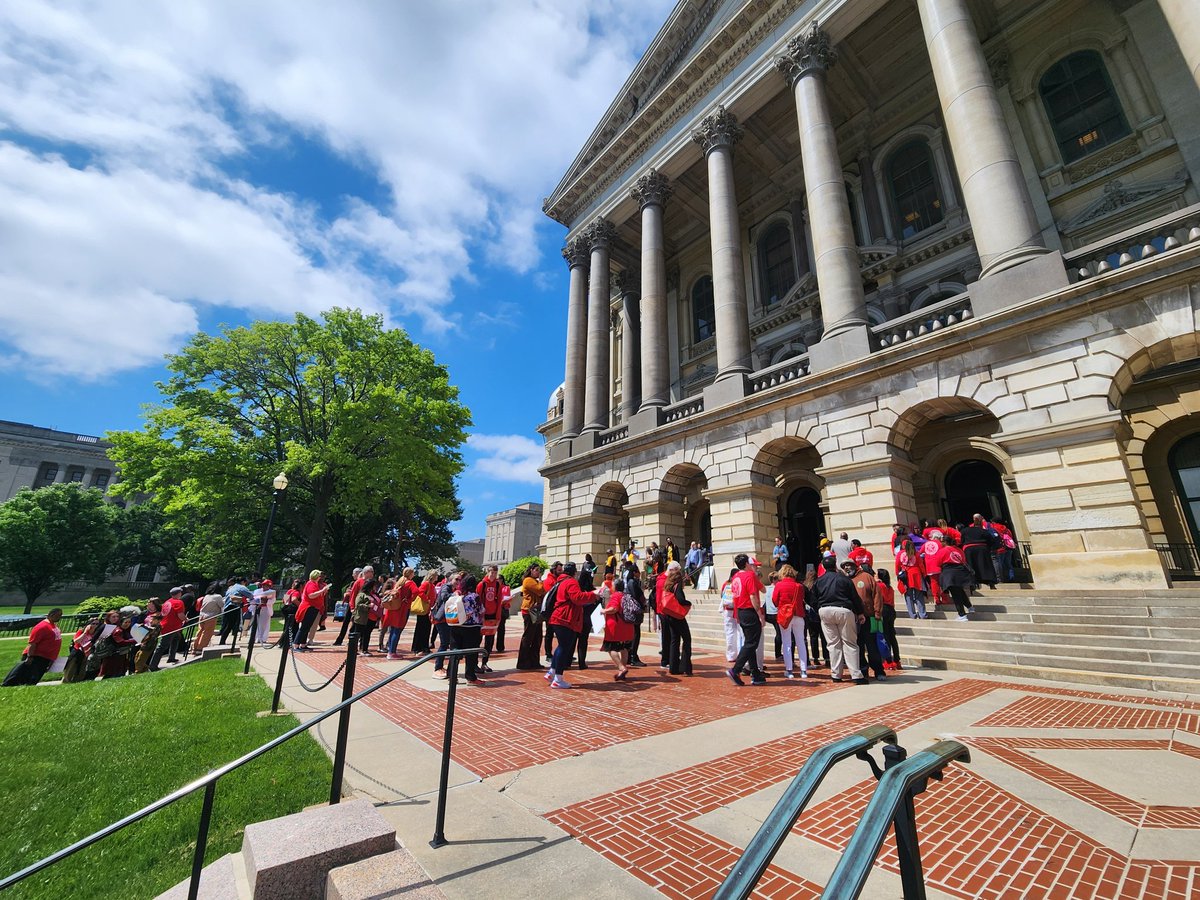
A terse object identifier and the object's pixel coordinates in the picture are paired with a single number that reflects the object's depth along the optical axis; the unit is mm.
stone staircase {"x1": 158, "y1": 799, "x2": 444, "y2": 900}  2613
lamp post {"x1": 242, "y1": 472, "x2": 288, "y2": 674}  15836
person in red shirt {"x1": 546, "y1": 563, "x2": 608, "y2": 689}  8258
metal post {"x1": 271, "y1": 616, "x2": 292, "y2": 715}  6542
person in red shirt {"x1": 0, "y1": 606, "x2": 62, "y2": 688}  9805
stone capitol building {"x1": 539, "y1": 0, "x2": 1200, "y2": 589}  10969
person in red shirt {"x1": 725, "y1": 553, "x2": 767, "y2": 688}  8375
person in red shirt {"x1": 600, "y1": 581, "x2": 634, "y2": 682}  8727
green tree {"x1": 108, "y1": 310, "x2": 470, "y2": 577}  22703
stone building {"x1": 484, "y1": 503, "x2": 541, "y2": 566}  101981
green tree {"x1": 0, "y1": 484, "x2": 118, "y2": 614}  41188
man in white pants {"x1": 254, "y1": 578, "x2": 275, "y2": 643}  14359
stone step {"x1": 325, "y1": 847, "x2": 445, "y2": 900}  2502
